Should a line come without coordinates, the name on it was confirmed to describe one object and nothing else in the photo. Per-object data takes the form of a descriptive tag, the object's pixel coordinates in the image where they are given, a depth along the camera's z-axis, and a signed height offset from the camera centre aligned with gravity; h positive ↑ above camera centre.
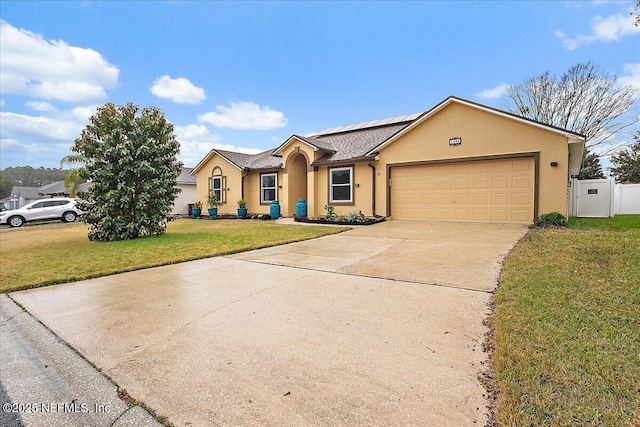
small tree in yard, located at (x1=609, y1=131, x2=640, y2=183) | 25.55 +3.12
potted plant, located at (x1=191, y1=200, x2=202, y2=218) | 21.92 -0.46
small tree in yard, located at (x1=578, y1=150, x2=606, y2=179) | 24.89 +2.70
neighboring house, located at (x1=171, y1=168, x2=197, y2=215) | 26.33 +0.75
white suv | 19.41 -0.46
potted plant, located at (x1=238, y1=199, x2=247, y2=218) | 19.27 -0.37
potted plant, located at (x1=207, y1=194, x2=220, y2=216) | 20.62 -0.04
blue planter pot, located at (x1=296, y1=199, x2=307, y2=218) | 16.36 -0.30
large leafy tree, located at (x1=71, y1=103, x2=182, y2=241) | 10.55 +1.16
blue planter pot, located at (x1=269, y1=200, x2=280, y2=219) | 17.95 -0.37
